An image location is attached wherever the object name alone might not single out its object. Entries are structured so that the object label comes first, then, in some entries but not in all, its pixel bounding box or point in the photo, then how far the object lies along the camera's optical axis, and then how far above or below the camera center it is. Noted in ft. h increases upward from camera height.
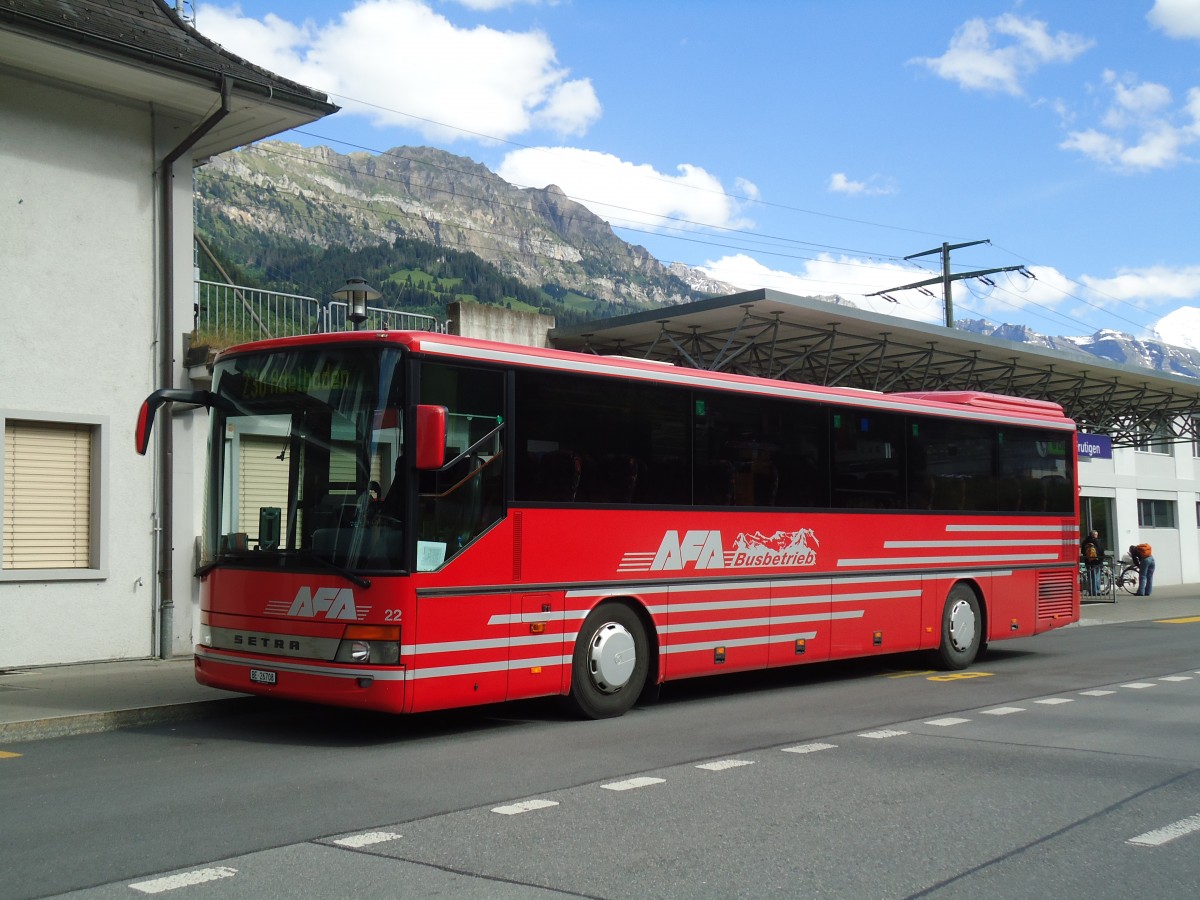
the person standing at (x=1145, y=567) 120.37 -6.30
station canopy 67.97 +10.79
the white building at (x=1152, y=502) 133.90 +0.31
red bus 29.66 -0.26
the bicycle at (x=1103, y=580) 110.87 -7.05
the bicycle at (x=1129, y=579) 128.58 -8.22
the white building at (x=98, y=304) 43.52 +8.39
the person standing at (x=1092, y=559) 107.96 -4.89
